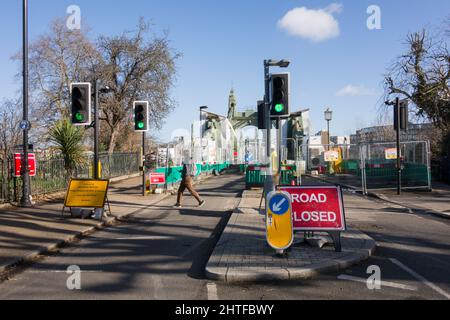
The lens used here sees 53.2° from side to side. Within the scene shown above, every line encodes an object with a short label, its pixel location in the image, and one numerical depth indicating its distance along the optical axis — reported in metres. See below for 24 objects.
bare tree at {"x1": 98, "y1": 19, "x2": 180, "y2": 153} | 30.62
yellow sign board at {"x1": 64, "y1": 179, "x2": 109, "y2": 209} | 12.27
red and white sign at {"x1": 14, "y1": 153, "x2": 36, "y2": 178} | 14.67
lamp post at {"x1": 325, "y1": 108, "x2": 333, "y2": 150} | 35.38
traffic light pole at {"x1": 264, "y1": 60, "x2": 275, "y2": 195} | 8.90
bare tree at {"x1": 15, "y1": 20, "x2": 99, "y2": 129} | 28.66
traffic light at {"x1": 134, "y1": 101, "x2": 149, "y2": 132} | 17.38
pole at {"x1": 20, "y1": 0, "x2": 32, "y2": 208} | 14.26
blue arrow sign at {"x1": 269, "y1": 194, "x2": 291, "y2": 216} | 7.30
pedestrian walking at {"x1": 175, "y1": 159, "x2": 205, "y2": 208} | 15.46
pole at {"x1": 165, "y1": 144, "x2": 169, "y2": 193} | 21.95
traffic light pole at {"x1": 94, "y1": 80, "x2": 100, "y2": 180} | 12.93
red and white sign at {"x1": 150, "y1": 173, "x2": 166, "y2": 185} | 20.38
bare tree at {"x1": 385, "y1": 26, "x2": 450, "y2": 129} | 26.08
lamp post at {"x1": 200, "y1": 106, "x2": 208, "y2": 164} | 37.28
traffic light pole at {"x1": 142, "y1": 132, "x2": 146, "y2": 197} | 19.02
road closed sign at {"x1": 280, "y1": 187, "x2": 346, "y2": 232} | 7.82
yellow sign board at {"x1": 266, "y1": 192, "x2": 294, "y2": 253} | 7.24
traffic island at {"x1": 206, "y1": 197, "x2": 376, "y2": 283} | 6.36
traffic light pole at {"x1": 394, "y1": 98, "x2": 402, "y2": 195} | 18.87
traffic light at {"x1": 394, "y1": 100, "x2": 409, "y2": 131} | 18.92
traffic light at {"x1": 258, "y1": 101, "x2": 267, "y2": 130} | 9.92
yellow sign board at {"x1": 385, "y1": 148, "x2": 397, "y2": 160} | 21.60
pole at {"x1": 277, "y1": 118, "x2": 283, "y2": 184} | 9.00
